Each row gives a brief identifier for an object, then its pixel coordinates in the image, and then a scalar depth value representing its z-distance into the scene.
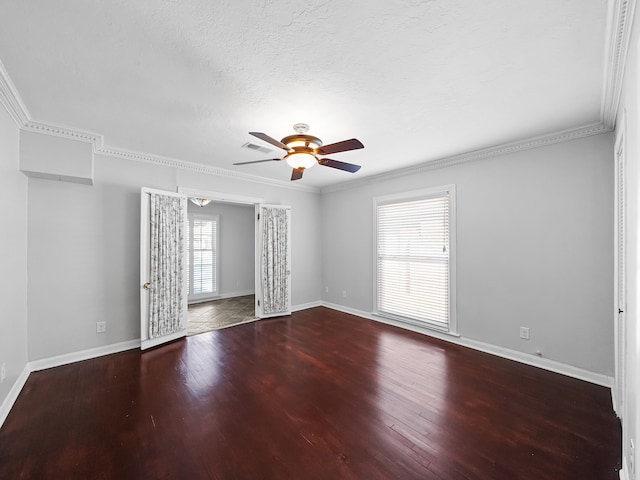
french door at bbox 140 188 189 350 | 3.47
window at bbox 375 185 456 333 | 3.89
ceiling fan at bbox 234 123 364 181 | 2.34
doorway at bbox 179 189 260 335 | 6.28
